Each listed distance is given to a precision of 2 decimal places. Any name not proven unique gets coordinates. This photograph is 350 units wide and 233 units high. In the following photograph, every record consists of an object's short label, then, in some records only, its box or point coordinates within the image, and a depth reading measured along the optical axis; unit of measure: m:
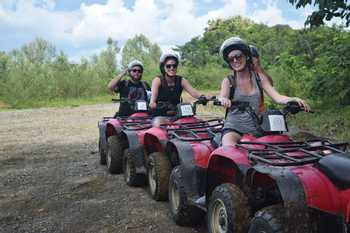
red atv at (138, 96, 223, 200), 5.36
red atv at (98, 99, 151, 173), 7.08
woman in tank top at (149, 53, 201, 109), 6.56
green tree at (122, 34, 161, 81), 33.25
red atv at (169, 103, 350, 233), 2.82
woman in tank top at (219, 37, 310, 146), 4.33
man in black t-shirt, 8.05
